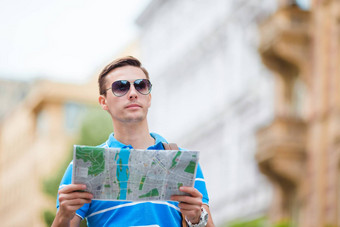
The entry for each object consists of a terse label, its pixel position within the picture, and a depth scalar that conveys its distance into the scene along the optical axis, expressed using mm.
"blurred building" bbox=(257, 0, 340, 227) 23270
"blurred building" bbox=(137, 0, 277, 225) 30484
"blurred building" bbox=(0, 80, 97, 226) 72125
